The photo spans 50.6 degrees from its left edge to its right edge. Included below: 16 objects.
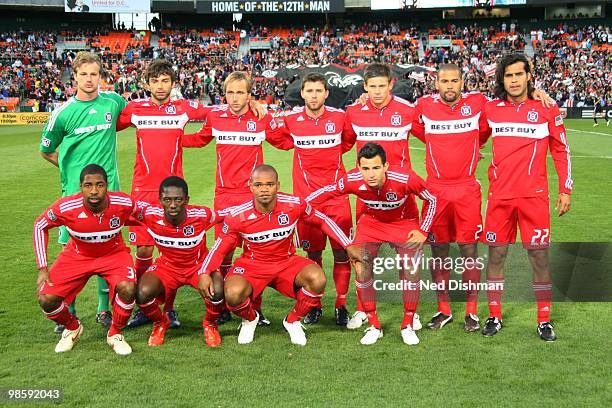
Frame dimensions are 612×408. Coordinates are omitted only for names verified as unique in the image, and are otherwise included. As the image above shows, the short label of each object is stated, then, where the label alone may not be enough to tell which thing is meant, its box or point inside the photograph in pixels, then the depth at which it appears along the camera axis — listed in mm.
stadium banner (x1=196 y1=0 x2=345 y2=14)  46906
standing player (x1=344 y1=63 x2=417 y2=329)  5781
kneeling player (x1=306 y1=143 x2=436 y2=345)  5273
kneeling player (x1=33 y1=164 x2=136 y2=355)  5156
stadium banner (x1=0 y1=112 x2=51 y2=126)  33500
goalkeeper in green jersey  5934
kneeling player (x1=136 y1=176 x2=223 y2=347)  5293
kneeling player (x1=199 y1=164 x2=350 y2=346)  5305
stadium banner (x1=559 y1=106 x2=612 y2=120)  35688
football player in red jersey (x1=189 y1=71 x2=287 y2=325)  6086
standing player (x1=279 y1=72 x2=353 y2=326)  5906
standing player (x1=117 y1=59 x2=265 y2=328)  5988
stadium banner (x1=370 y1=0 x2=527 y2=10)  45719
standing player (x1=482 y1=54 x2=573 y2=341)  5367
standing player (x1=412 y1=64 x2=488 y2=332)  5566
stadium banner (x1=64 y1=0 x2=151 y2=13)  46562
